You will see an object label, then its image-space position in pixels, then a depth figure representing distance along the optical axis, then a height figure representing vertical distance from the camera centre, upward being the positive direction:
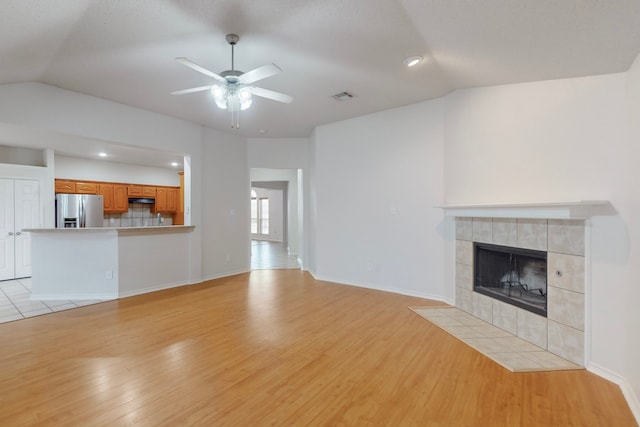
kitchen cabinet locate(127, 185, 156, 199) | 7.46 +0.50
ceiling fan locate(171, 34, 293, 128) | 2.35 +1.08
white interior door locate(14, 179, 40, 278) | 5.70 -0.11
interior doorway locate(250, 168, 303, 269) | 7.62 -0.43
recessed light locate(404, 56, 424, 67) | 2.88 +1.46
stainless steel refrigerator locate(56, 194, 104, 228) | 6.18 +0.02
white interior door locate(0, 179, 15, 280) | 5.53 -0.36
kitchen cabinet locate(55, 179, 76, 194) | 6.35 +0.54
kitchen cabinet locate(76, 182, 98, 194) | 6.62 +0.53
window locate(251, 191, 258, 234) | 13.96 -0.27
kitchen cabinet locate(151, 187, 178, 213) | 8.02 +0.29
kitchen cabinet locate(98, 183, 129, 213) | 7.03 +0.34
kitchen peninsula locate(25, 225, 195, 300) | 4.20 -0.75
